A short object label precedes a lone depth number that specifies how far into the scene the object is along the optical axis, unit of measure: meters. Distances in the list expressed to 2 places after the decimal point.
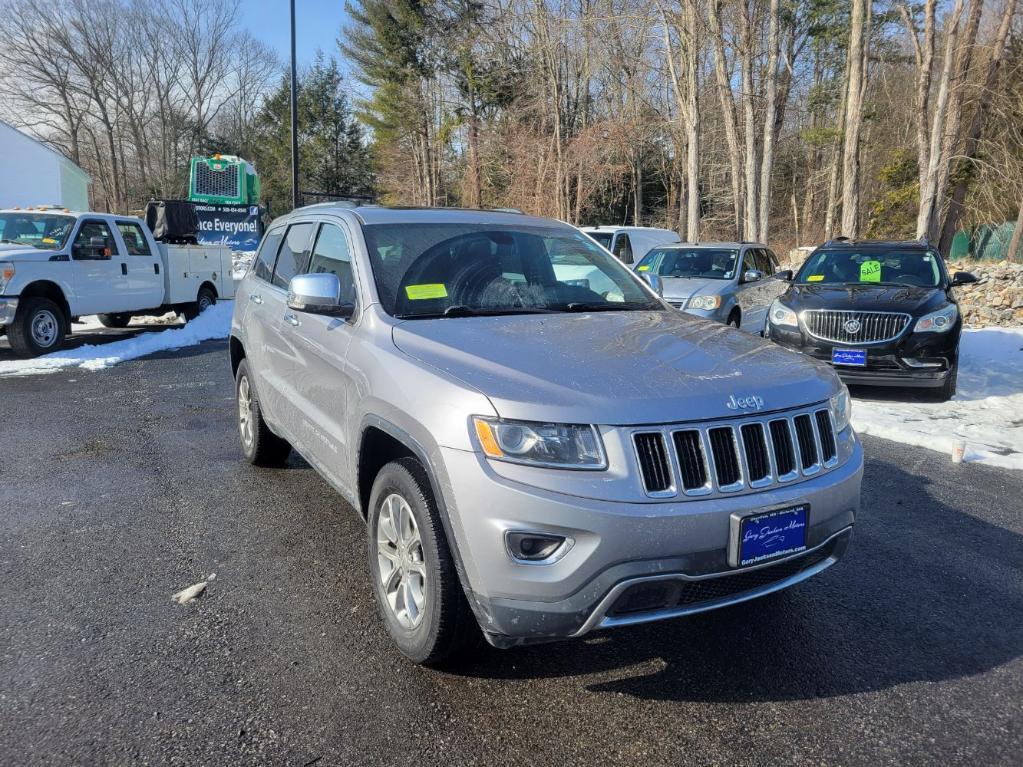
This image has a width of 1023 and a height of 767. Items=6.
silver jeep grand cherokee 2.42
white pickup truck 10.02
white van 15.80
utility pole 18.26
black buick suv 7.99
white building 33.75
